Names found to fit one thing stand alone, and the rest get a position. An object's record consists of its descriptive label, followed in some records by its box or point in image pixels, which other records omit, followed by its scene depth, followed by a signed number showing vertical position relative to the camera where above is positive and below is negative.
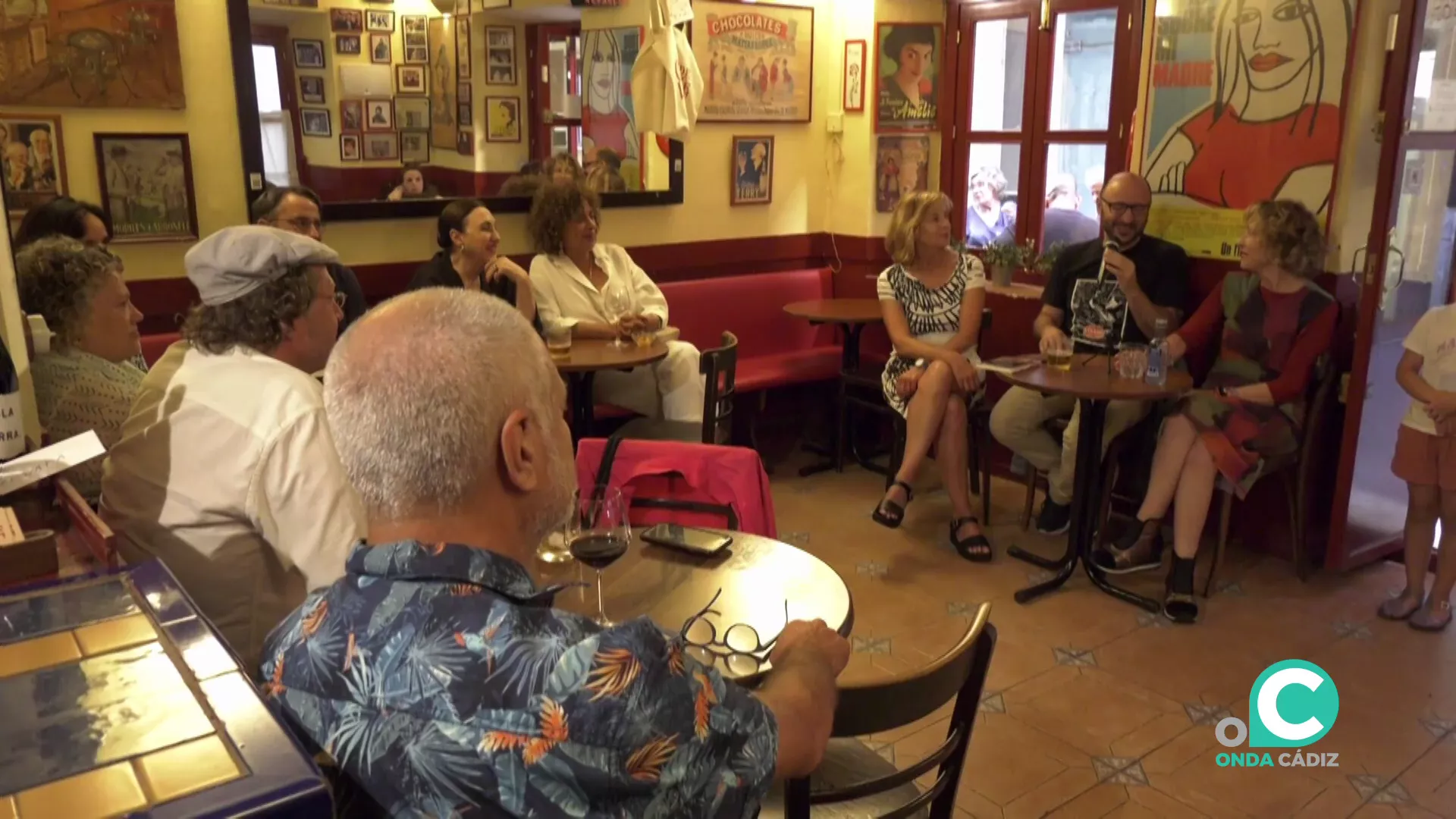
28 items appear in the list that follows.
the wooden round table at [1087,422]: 3.51 -0.85
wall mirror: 4.10 +0.25
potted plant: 4.94 -0.41
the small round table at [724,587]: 1.77 -0.72
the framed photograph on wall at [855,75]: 5.39 +0.45
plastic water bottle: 3.63 -0.65
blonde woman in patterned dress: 4.19 -0.69
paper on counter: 1.62 -0.46
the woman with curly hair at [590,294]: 4.43 -0.52
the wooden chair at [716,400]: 3.63 -0.78
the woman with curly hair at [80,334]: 2.29 -0.37
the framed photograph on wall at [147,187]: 3.69 -0.08
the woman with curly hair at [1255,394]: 3.67 -0.76
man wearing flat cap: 1.67 -0.46
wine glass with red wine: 1.76 -0.59
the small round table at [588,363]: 3.81 -0.68
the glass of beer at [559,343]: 3.96 -0.65
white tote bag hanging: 4.68 +0.37
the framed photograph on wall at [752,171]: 5.39 -0.02
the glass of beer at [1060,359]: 3.79 -0.66
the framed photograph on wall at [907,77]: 5.30 +0.44
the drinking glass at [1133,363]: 3.69 -0.66
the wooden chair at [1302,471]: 3.76 -1.06
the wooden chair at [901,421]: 4.55 -1.09
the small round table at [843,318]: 4.94 -0.68
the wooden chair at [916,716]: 1.41 -0.73
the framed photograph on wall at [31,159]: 3.47 +0.02
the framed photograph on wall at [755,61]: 5.12 +0.51
